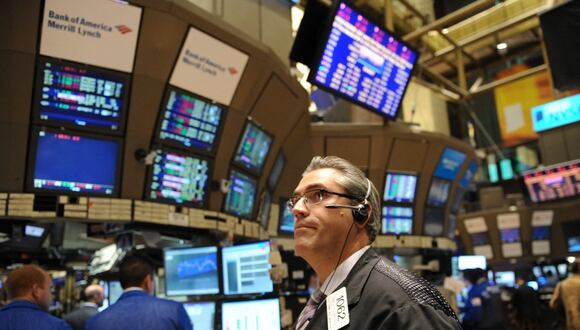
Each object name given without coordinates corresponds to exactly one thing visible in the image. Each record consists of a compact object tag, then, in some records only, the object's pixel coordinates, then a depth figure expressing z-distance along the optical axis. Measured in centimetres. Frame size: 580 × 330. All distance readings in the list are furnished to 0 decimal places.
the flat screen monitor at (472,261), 1145
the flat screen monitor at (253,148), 491
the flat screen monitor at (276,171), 583
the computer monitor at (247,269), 354
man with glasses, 116
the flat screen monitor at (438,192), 825
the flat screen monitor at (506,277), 1514
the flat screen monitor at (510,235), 1293
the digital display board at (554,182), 1164
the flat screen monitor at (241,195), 488
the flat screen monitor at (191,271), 400
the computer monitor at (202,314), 368
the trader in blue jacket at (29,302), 277
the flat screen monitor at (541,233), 1263
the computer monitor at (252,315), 331
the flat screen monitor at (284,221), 682
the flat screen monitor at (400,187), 780
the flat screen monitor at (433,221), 838
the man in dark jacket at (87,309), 421
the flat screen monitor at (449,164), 812
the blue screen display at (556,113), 1225
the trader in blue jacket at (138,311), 281
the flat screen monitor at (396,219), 796
